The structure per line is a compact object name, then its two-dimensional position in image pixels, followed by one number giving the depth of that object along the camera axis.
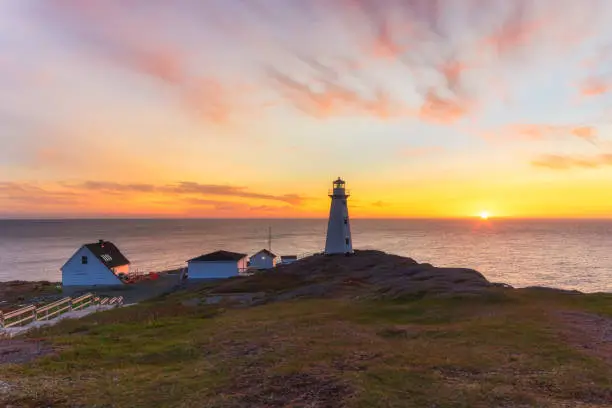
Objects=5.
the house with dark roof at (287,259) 77.91
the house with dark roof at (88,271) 62.28
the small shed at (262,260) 73.19
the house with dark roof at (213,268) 63.19
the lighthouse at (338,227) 58.50
